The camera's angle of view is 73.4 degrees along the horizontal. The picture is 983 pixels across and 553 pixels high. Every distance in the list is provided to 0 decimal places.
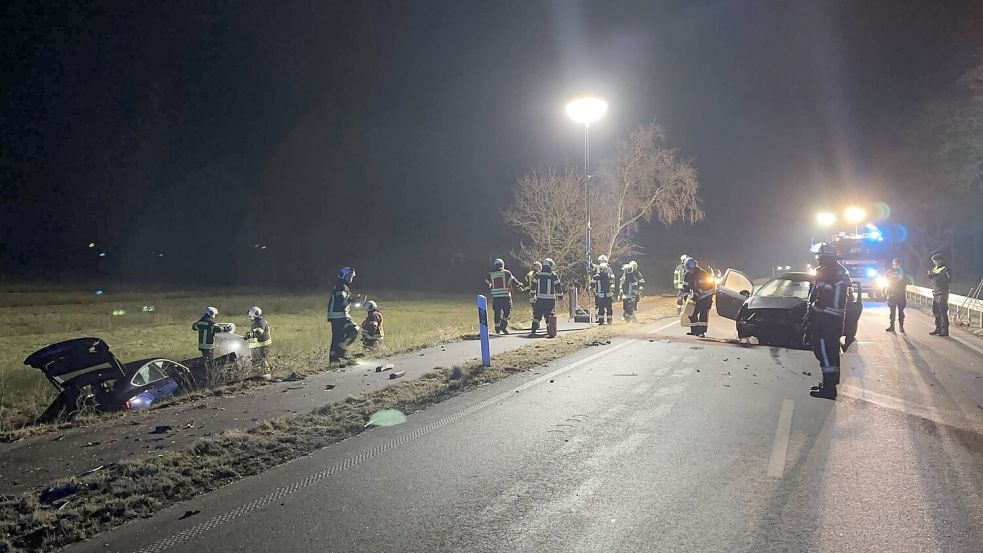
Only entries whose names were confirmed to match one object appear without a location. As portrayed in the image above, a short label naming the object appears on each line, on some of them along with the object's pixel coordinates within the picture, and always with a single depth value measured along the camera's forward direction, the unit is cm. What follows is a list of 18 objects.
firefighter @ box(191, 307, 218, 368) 1140
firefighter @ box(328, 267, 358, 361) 1283
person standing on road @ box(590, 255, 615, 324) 1784
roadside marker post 1067
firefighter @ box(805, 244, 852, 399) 845
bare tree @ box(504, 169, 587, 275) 2950
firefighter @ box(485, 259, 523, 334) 1611
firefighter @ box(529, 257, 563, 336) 1532
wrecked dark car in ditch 782
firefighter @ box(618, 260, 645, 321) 1911
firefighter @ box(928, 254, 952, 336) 1490
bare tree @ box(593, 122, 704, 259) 3188
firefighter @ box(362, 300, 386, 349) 1373
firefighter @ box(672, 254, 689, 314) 1852
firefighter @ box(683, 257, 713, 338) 1498
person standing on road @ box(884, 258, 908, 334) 1567
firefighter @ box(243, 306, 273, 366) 1224
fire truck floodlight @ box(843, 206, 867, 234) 4258
